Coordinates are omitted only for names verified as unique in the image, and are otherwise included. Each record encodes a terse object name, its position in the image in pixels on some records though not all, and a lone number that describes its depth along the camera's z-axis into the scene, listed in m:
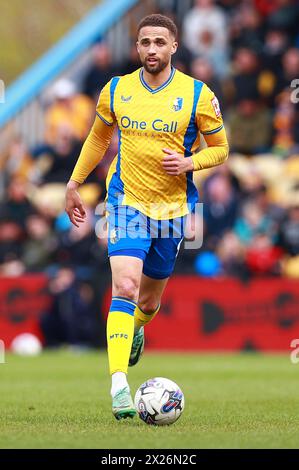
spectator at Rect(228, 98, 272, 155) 18.80
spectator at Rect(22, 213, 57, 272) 17.42
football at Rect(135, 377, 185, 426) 7.34
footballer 7.82
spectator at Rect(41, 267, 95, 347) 16.12
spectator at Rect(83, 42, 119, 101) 20.27
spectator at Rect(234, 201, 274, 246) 16.78
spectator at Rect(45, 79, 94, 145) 19.69
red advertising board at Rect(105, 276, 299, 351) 15.81
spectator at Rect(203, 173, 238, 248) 16.89
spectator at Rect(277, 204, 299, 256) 16.52
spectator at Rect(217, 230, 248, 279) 16.22
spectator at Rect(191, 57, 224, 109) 18.92
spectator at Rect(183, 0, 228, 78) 20.23
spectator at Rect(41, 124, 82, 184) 18.89
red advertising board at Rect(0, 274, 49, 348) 16.38
